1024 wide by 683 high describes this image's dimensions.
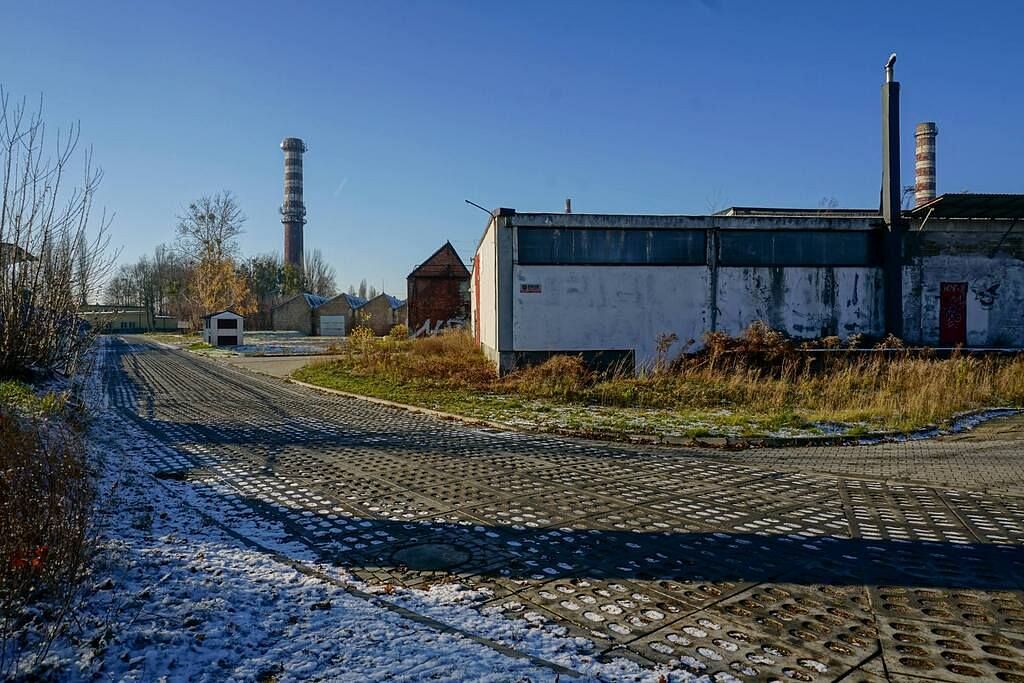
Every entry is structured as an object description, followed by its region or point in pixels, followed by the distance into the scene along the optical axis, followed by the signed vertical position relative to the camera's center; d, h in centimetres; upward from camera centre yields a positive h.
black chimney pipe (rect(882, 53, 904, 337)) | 2008 +194
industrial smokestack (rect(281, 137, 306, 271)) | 9181 +1645
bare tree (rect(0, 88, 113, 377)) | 1109 +62
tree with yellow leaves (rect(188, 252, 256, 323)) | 6128 +372
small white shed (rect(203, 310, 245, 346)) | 4572 -29
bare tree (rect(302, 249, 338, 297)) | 9856 +703
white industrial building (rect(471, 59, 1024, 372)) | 1920 +130
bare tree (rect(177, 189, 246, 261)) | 6362 +866
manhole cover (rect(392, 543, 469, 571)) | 504 -178
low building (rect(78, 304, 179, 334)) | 8981 +55
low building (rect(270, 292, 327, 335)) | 6525 +121
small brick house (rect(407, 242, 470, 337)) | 4562 +231
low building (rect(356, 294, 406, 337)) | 5822 +110
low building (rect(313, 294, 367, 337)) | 6256 +75
